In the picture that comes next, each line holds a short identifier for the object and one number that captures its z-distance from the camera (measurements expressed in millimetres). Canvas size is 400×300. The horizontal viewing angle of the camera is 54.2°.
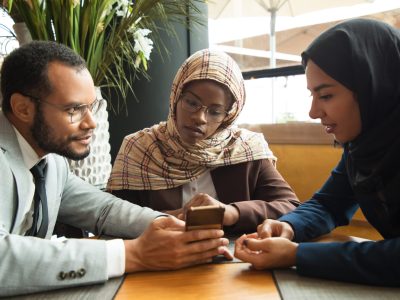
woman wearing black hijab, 940
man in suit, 927
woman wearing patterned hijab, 1699
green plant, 1874
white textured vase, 2064
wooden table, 863
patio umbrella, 2936
